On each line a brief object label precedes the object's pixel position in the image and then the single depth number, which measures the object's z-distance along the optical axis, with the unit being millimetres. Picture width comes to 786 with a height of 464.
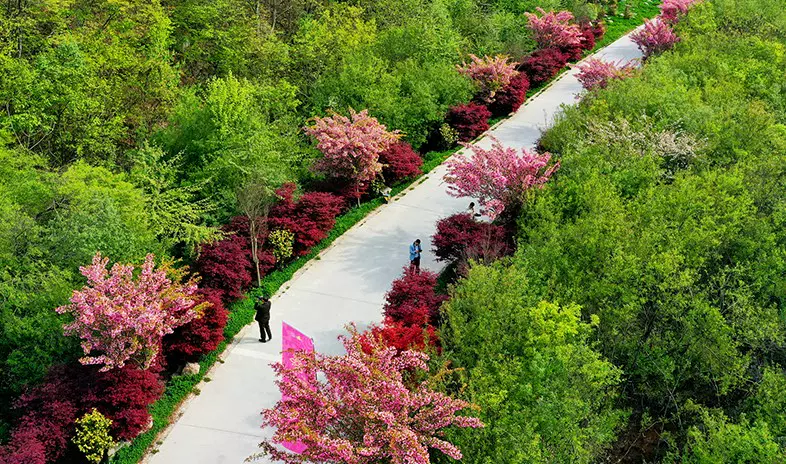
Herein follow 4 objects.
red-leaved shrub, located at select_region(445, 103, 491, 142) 27922
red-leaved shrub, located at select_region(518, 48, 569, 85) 34188
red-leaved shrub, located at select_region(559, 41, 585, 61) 37688
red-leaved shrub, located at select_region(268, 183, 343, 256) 19859
